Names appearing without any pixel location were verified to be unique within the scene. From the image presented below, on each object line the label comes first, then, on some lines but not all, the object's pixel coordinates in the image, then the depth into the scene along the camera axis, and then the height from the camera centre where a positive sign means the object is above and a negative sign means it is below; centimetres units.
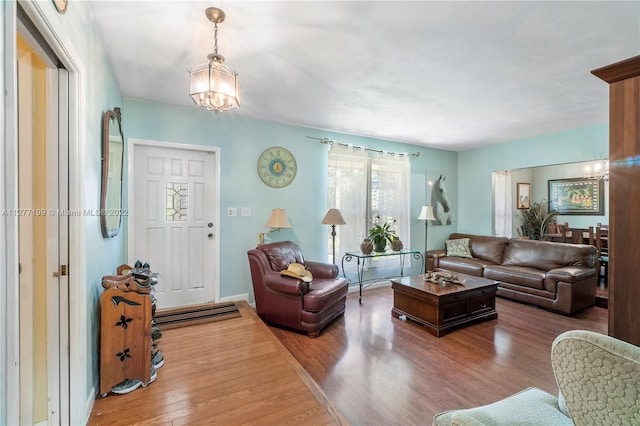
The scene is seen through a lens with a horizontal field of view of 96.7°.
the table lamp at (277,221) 356 -10
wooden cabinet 179 -81
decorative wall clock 378 +63
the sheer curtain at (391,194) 459 +31
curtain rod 414 +103
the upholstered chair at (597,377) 65 -41
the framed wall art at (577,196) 480 +29
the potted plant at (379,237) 413 -36
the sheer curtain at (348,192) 423 +32
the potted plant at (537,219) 492 -11
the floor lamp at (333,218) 380 -7
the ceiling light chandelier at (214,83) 170 +79
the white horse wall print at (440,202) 536 +20
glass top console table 398 -71
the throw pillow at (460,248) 483 -61
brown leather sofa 339 -78
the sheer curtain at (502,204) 505 +15
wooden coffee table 286 -96
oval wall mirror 203 +32
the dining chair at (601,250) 398 -54
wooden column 108 +6
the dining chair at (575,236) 443 -37
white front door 322 -7
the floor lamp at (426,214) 482 -2
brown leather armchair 282 -83
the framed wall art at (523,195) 518 +32
